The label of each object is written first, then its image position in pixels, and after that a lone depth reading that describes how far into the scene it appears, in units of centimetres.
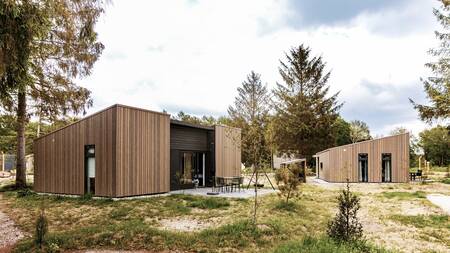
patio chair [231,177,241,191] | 1717
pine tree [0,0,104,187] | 668
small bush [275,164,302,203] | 1188
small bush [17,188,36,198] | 1506
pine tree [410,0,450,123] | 1806
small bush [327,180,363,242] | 642
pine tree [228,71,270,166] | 4862
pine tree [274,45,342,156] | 3250
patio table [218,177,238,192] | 1702
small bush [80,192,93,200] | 1324
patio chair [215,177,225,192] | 1705
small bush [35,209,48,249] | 668
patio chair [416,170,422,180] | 2655
